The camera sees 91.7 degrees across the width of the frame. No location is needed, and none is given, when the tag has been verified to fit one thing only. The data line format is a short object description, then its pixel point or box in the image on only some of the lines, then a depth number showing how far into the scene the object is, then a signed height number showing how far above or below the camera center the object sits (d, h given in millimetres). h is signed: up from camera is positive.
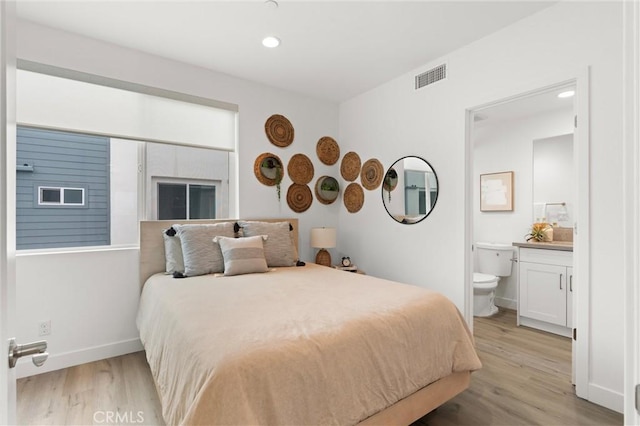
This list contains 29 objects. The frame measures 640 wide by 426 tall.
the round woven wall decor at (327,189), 4059 +319
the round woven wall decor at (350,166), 4004 +624
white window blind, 2488 +915
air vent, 2996 +1377
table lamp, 3641 -301
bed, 1172 -625
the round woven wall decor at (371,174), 3691 +486
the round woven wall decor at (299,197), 3827 +200
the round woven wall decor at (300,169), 3832 +555
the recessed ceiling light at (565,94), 3135 +1237
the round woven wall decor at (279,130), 3647 +992
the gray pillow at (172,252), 2787 -358
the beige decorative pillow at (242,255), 2701 -378
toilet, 3691 -743
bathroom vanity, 3131 -760
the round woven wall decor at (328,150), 4082 +843
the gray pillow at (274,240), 3094 -277
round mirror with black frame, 3143 +259
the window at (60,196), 2539 +134
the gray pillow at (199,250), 2699 -329
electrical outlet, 2453 -919
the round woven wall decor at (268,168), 3570 +526
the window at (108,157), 2498 +516
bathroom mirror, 3580 +412
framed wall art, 4082 +304
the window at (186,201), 3090 +124
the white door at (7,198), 539 +26
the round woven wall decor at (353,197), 3953 +210
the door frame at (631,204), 473 +17
